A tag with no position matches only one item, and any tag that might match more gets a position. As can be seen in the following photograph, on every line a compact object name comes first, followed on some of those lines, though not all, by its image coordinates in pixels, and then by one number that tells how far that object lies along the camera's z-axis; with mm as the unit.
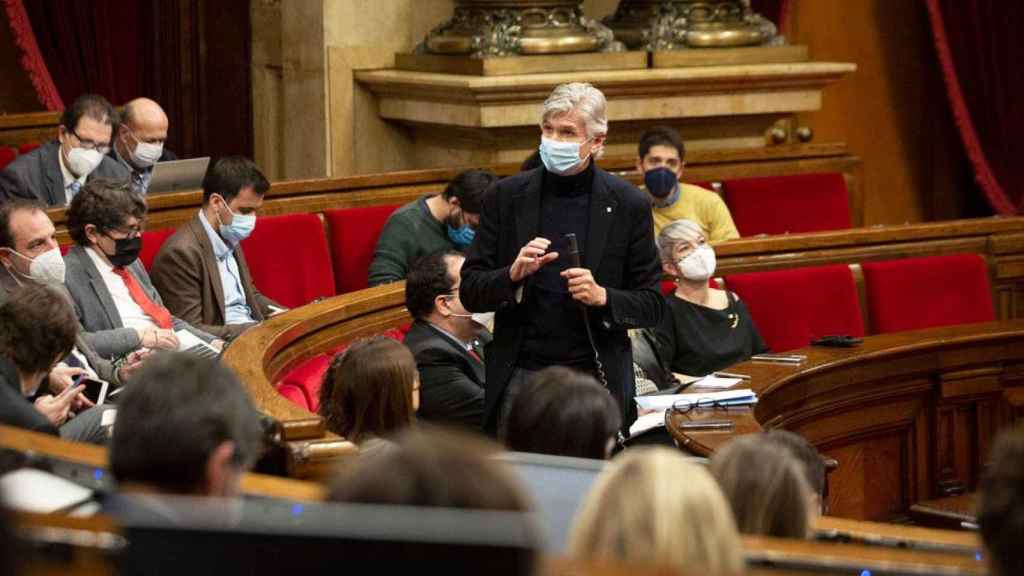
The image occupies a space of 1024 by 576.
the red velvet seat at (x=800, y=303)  11273
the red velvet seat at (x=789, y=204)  14273
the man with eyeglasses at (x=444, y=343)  8539
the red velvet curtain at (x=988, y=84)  16969
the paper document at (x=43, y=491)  3973
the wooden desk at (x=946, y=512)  9480
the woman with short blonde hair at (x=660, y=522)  3252
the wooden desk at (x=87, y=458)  3979
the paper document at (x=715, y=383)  8828
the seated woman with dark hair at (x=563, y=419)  5219
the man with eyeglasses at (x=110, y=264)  9062
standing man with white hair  7496
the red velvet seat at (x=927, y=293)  11805
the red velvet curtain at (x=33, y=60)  15711
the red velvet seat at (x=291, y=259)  11742
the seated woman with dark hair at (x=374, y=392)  6605
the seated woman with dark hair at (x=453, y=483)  3020
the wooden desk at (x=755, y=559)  3234
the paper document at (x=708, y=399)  8375
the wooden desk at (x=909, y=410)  9797
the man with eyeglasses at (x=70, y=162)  11867
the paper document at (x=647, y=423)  8328
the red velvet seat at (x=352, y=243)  12344
